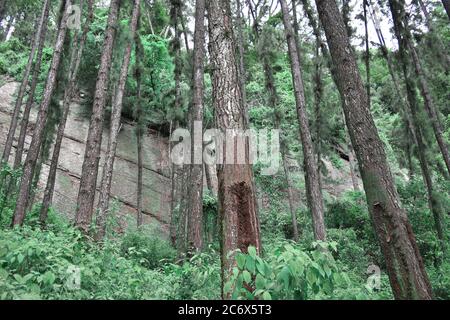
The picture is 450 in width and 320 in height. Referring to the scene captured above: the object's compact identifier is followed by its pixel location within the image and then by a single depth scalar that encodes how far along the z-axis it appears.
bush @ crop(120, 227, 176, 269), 11.56
